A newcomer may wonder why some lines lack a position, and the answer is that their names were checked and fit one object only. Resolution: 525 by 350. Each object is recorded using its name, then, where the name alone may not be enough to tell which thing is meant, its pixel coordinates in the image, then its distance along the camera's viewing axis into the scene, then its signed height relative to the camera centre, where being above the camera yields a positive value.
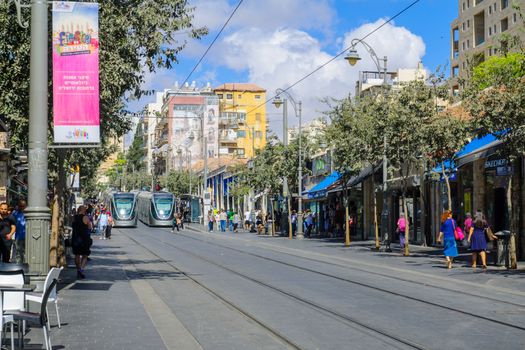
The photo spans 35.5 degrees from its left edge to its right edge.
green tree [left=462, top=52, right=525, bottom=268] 22.06 +2.65
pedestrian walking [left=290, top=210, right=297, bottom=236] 53.80 -0.67
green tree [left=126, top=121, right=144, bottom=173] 177.38 +12.72
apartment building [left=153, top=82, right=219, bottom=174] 142.62 +15.23
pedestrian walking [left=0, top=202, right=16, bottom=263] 16.66 -0.34
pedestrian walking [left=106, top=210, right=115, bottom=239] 48.59 -1.01
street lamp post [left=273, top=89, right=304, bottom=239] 49.44 +3.03
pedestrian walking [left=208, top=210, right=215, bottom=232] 64.04 -0.77
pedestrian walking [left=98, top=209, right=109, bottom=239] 48.38 -0.59
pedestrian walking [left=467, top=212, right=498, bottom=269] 23.73 -0.91
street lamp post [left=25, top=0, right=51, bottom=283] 11.84 +0.80
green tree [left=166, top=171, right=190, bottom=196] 111.81 +4.04
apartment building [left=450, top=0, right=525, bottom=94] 77.38 +18.23
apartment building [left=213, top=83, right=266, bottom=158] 139.25 +17.08
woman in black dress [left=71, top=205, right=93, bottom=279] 19.48 -0.61
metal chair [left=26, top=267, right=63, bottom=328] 9.29 -0.76
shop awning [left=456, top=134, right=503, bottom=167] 26.83 +1.98
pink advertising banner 12.31 +2.19
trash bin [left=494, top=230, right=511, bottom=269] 23.22 -1.24
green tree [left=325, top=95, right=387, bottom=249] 32.19 +3.17
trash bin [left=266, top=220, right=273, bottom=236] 60.18 -1.25
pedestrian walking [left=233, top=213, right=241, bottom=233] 63.50 -1.02
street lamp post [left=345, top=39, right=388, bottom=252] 33.94 +1.66
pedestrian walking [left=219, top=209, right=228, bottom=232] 67.56 -0.74
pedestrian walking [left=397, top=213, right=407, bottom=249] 32.91 -0.76
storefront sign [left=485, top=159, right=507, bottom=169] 26.74 +1.46
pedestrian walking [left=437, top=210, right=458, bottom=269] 23.98 -0.93
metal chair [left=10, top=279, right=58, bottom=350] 8.63 -1.09
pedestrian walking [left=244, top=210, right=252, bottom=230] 68.94 -0.95
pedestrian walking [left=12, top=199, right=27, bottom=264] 19.80 -0.40
